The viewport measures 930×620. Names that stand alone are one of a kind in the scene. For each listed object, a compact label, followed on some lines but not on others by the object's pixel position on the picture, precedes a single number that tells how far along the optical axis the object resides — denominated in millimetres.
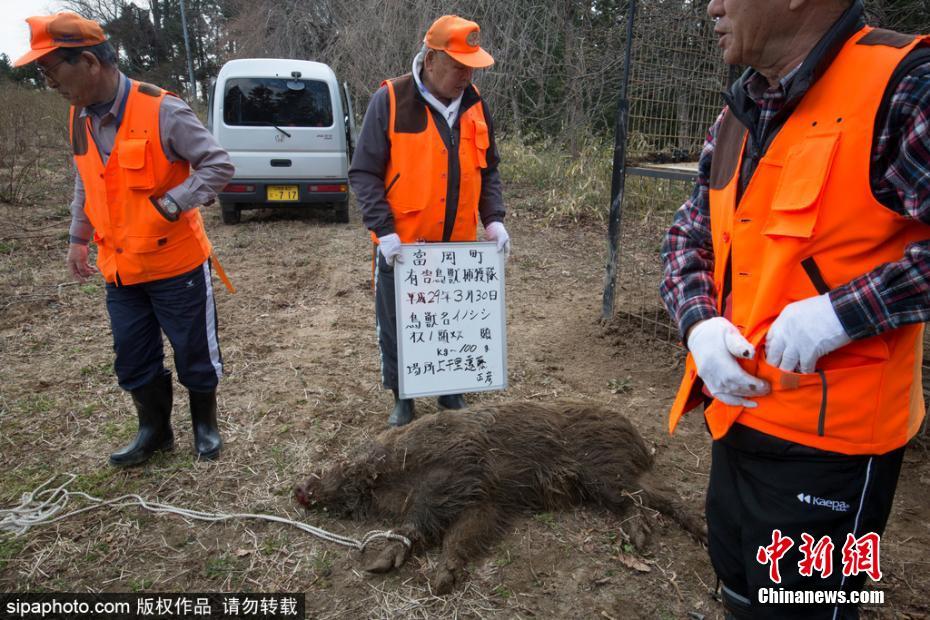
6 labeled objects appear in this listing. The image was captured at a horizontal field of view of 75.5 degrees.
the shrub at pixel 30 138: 9852
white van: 8062
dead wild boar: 2576
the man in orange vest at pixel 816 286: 1186
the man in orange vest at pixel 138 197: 2553
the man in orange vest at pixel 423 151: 2893
